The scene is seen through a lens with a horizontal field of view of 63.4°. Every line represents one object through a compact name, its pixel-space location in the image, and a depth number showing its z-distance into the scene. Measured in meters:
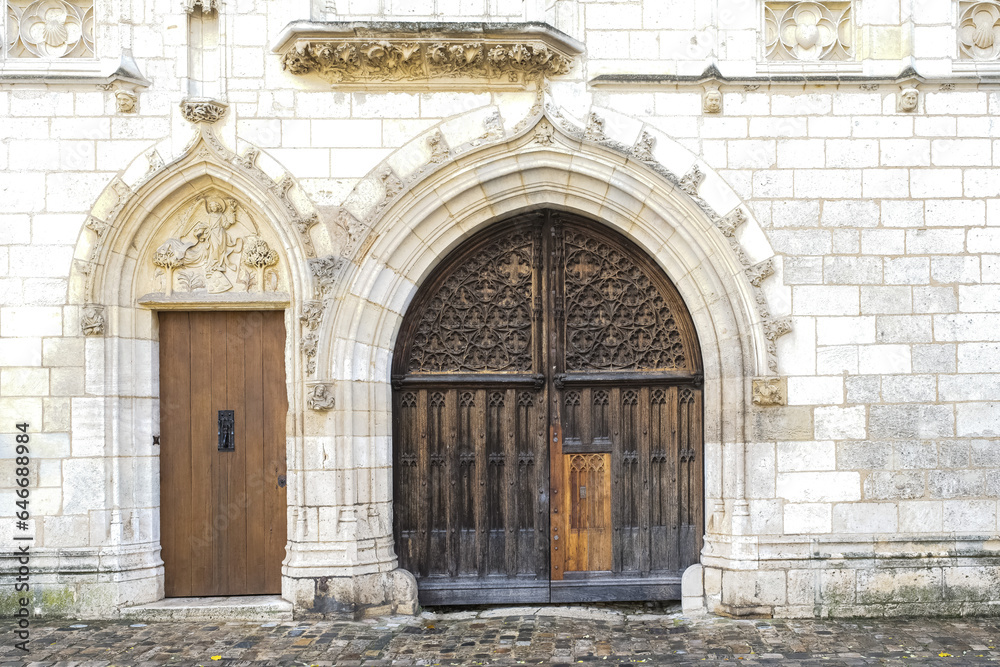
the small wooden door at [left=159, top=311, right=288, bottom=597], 6.06
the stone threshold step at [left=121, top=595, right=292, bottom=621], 5.76
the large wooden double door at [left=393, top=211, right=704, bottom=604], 6.20
